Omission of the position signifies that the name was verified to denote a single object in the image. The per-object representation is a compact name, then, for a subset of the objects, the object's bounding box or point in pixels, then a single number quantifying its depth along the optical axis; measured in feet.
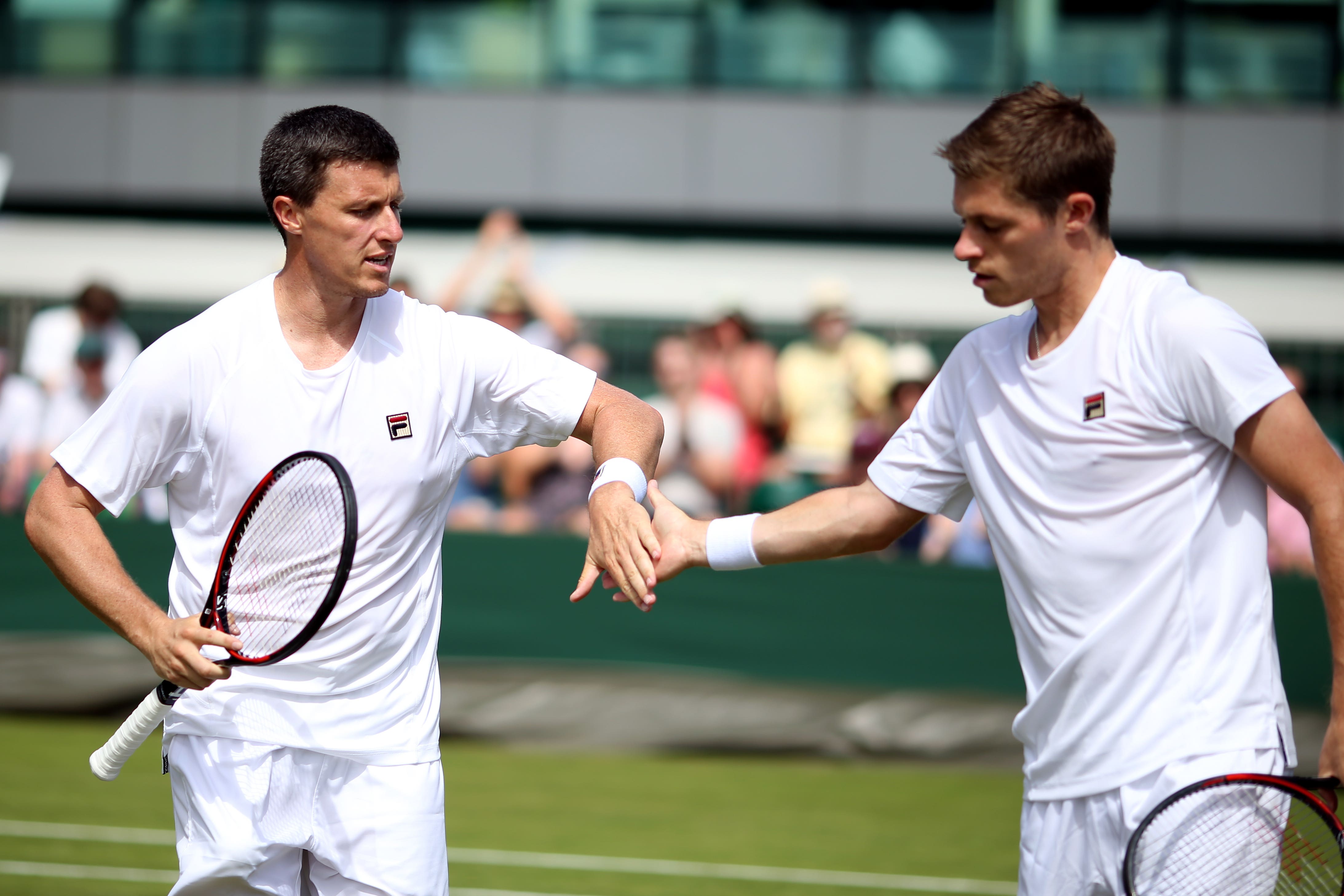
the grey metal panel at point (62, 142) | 125.90
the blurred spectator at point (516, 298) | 63.67
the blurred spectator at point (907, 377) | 56.85
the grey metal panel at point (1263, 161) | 119.55
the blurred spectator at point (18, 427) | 62.59
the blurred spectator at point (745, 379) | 63.00
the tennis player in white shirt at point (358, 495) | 21.99
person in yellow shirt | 64.13
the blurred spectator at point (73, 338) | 62.34
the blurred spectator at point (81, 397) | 60.95
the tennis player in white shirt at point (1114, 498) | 19.06
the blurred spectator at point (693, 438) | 59.16
